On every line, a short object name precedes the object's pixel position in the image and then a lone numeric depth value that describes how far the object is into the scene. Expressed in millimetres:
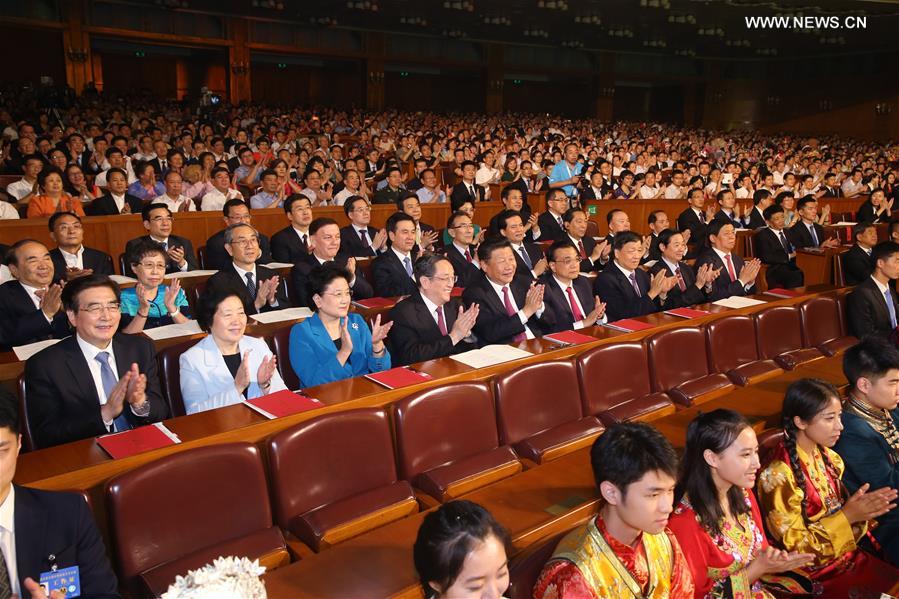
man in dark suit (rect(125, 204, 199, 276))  4535
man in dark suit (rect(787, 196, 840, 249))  7000
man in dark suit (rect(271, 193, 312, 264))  5121
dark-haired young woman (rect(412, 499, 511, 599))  1349
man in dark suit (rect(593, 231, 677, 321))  4344
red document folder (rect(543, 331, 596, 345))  3355
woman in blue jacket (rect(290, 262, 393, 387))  2969
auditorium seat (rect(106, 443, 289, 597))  1725
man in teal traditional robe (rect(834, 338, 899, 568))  2453
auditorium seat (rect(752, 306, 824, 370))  3801
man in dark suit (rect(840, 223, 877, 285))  5555
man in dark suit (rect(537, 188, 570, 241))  6543
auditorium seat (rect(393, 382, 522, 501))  2236
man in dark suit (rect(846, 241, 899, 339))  4289
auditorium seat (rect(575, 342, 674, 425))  2889
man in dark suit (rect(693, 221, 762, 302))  4953
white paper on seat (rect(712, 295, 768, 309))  4293
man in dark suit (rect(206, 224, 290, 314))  3949
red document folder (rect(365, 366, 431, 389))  2678
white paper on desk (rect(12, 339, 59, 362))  2793
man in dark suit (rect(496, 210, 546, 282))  4941
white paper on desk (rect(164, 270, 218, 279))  4129
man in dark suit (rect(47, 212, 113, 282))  4145
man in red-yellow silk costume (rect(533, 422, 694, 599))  1555
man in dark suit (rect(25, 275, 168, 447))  2289
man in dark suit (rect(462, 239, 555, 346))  3619
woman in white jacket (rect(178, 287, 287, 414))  2600
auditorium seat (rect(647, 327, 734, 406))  3129
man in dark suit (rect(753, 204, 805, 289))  6422
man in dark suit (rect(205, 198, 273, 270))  4973
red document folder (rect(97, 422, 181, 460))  2006
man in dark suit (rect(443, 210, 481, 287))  5035
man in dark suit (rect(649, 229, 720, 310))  4727
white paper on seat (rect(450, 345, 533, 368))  2977
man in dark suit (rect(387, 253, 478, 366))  3291
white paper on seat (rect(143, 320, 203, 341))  3033
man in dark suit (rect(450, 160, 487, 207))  7145
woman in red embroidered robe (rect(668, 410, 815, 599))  1870
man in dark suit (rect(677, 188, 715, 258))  7324
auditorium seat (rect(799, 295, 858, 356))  4162
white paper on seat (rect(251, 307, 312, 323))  3416
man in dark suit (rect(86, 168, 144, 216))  5688
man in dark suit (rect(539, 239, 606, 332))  3932
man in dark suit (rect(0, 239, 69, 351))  3367
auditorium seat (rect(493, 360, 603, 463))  2539
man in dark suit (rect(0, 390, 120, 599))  1482
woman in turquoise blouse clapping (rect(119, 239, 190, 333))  3299
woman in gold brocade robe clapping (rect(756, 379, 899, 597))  2160
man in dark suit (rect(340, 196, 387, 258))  5461
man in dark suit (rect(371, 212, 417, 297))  4633
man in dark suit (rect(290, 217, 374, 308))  4297
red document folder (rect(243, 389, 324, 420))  2346
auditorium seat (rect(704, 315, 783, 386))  3453
